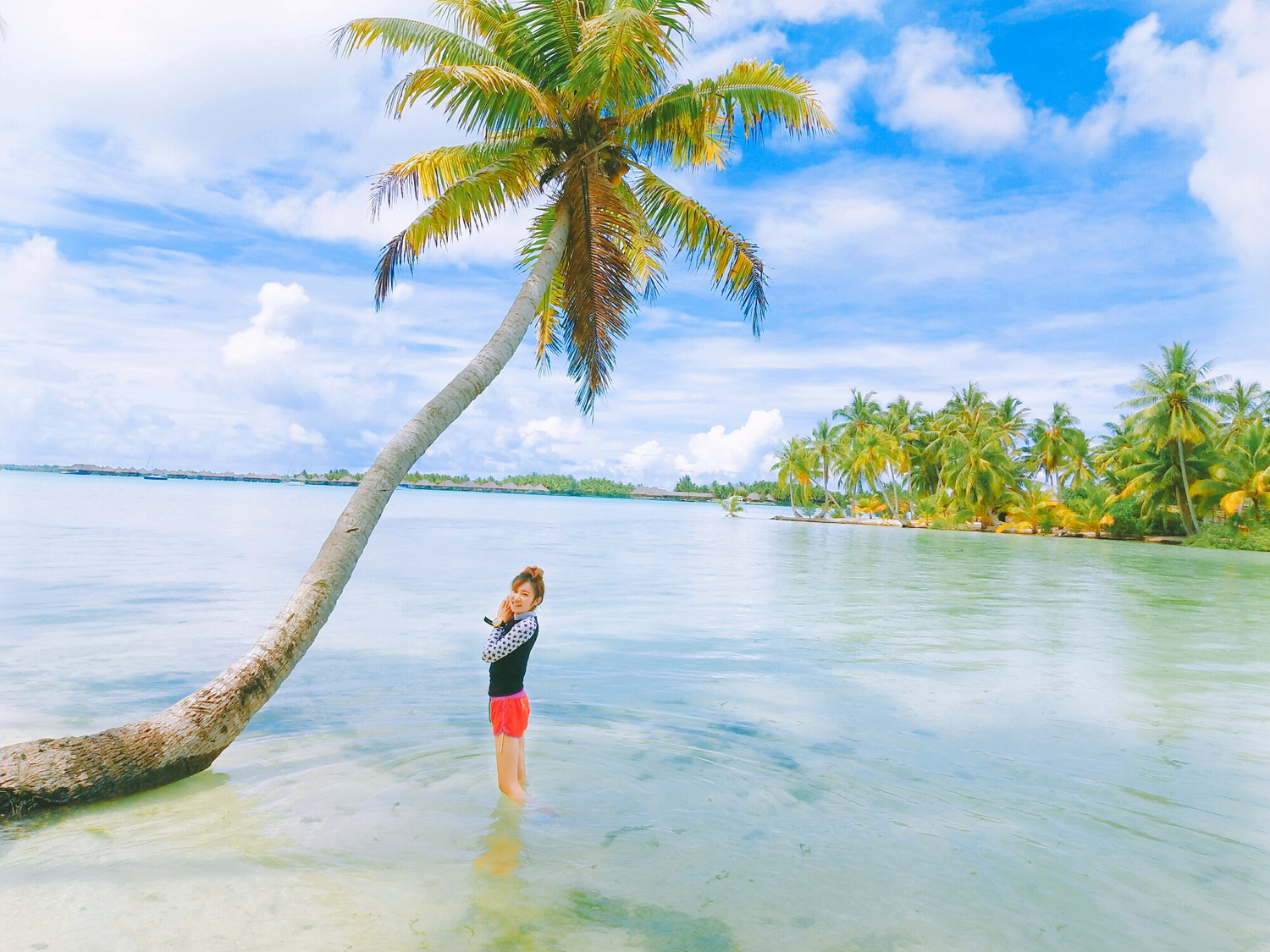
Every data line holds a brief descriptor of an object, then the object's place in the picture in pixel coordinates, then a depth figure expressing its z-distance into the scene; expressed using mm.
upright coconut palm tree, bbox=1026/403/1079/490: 63688
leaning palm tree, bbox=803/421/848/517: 72875
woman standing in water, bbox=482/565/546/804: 4898
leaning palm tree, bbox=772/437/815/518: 74062
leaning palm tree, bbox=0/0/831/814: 8227
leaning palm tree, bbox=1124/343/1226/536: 45562
